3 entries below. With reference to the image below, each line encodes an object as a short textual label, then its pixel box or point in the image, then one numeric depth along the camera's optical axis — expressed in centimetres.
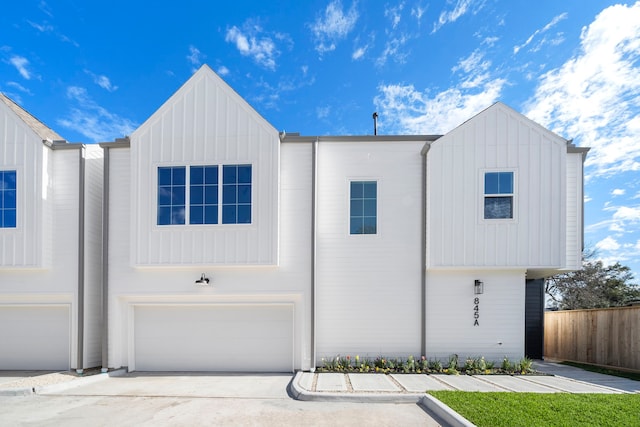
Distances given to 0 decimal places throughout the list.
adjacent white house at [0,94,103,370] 815
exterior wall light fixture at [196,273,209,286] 799
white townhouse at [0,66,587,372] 799
